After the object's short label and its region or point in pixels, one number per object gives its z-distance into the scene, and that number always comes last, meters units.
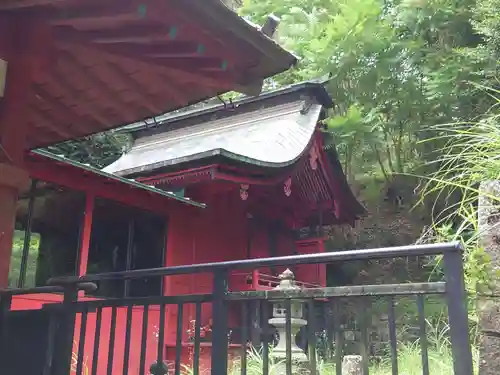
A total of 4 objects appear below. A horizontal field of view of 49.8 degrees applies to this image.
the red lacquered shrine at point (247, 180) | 7.69
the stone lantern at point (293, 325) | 5.22
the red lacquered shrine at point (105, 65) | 2.28
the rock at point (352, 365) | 5.04
